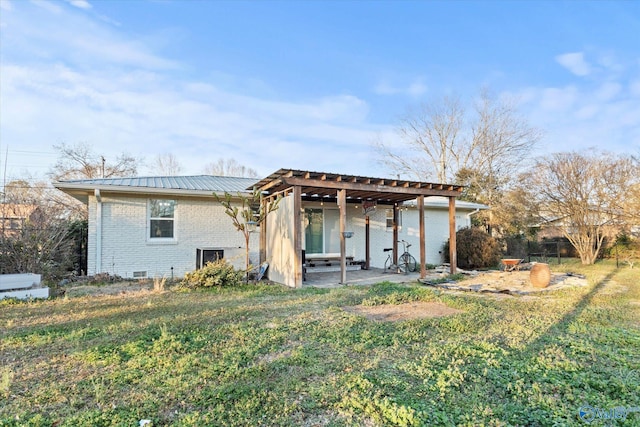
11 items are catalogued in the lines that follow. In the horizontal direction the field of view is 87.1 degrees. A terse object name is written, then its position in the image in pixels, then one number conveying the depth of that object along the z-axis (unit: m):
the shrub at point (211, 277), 7.77
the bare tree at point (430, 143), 23.09
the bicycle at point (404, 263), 11.15
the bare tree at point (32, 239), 7.67
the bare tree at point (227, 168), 28.67
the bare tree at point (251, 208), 8.80
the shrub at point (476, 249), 12.62
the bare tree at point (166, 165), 26.41
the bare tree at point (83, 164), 22.62
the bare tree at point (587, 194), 12.55
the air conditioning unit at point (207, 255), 9.79
